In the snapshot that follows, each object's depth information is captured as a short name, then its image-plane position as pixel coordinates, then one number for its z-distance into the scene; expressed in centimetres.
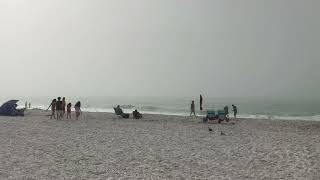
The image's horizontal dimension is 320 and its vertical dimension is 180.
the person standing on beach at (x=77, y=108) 3276
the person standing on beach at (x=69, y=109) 3305
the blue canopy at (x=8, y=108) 3641
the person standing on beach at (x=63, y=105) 3263
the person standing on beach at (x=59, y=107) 3225
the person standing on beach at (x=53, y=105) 3299
